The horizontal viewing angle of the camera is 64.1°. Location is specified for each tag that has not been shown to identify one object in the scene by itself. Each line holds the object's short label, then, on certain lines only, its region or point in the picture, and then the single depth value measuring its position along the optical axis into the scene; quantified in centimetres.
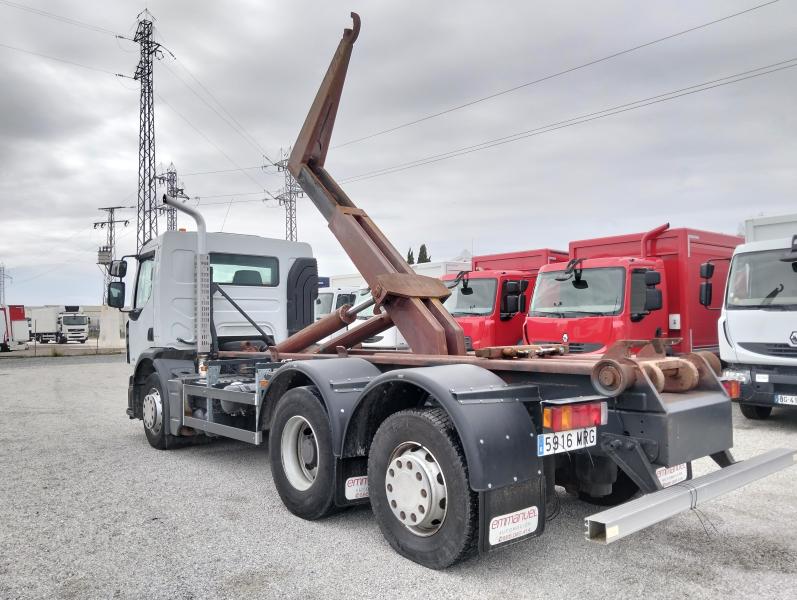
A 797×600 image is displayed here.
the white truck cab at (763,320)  778
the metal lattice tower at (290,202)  3575
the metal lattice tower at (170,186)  2772
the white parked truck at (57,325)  4528
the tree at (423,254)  5541
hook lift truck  339
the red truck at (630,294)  888
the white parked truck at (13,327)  3369
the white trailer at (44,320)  4653
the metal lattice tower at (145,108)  2862
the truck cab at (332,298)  1675
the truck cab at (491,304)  1092
